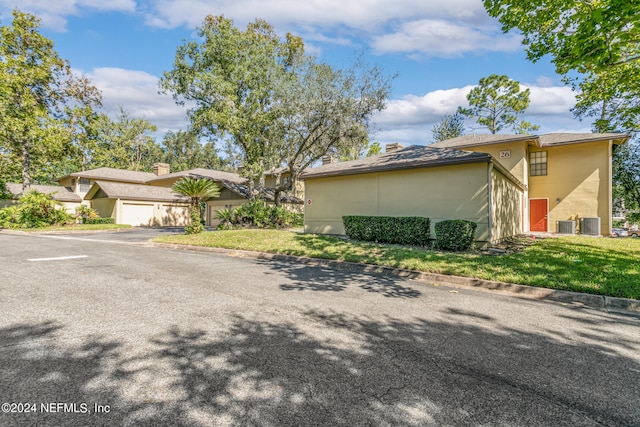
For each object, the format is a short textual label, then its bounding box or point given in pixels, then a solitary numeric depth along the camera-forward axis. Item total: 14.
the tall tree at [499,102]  33.00
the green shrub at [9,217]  22.94
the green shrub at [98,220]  26.60
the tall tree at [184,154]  55.91
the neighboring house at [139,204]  27.86
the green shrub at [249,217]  20.22
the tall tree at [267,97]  19.31
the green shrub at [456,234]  10.27
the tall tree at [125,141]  46.97
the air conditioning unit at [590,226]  17.28
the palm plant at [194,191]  16.22
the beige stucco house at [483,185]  11.56
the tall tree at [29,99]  23.72
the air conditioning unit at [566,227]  17.61
